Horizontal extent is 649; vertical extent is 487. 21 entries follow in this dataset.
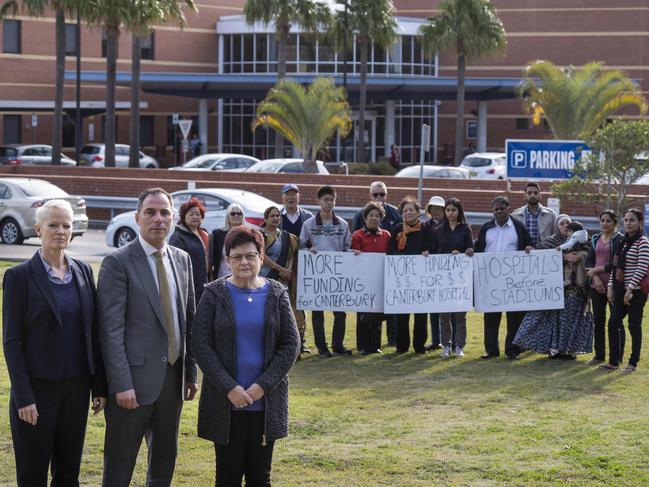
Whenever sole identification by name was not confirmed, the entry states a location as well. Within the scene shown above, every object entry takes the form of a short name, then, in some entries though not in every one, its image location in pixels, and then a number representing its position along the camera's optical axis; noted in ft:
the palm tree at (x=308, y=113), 147.84
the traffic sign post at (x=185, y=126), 147.23
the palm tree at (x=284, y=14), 176.86
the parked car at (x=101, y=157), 185.16
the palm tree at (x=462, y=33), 178.09
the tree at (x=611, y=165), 67.51
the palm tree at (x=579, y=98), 143.23
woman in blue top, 19.61
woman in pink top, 40.63
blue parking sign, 80.94
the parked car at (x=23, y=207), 87.86
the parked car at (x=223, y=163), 146.41
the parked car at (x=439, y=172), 127.03
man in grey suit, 20.24
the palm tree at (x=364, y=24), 184.54
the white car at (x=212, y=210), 82.84
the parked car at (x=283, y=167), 132.57
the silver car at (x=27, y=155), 174.09
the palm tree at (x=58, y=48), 146.10
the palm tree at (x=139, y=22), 145.48
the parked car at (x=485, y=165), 144.25
